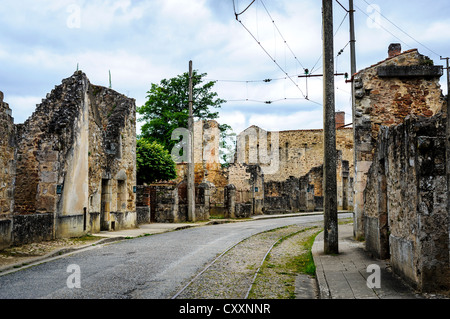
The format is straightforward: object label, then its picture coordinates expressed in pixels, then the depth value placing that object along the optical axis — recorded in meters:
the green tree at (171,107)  39.47
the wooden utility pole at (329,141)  10.53
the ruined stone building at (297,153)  40.06
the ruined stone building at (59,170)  11.20
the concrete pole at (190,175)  22.89
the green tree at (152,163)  26.72
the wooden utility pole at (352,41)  16.16
